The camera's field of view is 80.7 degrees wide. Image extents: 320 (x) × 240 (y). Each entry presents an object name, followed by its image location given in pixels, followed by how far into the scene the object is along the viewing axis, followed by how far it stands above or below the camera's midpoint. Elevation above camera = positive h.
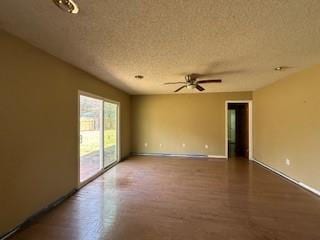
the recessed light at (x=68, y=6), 1.60 +1.02
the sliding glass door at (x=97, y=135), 4.06 -0.36
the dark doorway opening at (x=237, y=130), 7.44 -0.42
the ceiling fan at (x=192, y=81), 4.10 +0.87
